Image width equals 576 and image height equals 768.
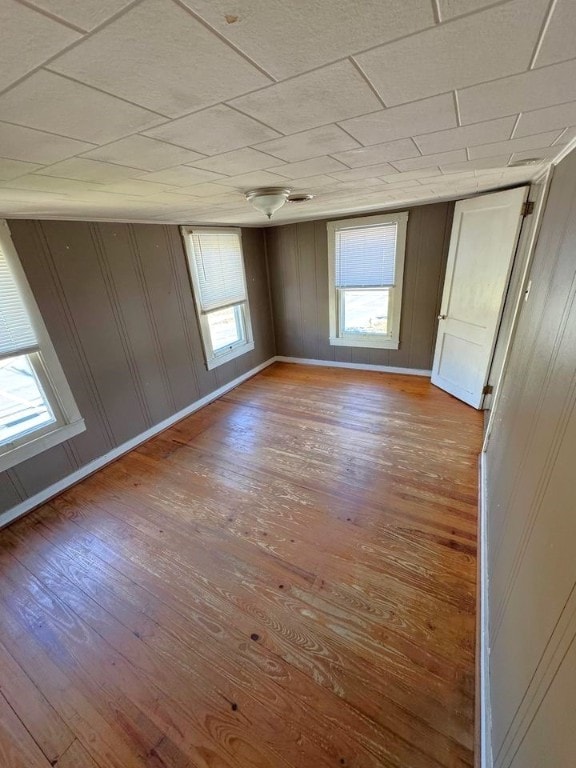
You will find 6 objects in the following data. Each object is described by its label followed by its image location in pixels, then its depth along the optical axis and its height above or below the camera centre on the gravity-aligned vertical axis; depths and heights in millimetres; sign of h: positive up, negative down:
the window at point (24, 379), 2148 -740
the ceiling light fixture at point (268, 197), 1914 +388
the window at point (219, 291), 3545 -308
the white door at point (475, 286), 2670 -340
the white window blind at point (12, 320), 2117 -283
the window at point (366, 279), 3777 -287
